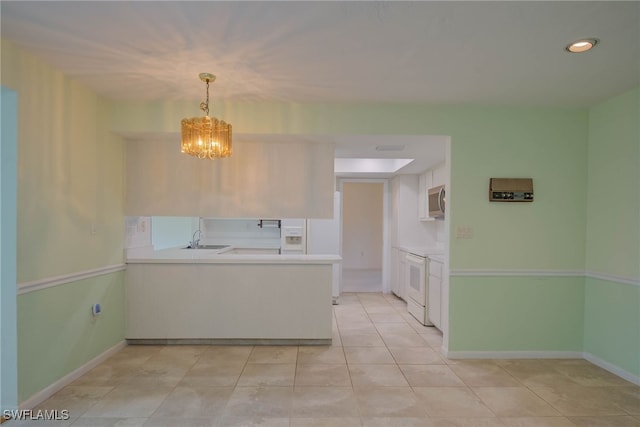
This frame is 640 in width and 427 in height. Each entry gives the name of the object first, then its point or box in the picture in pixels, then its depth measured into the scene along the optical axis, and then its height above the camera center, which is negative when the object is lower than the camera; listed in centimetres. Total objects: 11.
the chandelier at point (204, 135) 244 +58
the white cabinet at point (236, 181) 336 +34
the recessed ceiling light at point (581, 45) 196 +105
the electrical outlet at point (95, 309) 284 -83
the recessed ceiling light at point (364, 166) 529 +82
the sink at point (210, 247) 526 -52
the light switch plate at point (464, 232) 311 -13
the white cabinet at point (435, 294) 367 -87
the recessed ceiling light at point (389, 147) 349 +74
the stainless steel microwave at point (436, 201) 409 +21
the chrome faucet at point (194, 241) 528 -44
